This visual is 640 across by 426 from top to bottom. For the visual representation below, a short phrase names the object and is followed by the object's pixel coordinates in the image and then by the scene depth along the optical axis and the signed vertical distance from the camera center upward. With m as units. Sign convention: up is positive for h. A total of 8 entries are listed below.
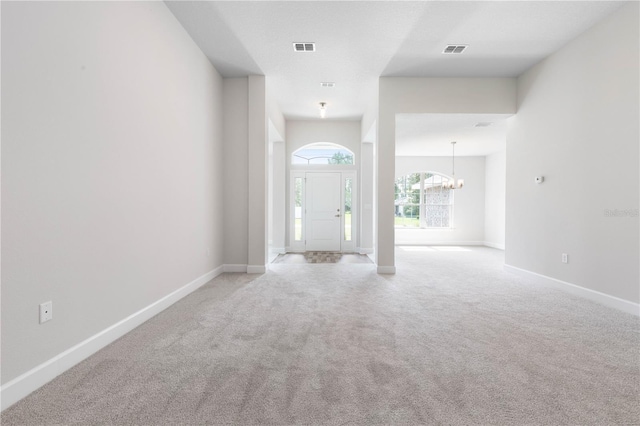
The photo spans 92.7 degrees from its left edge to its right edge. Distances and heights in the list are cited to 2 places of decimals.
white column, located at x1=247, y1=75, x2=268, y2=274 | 4.82 +0.62
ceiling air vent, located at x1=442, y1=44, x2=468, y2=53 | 3.88 +2.04
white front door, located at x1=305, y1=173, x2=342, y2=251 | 7.51 -0.15
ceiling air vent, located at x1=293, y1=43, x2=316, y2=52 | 3.85 +2.04
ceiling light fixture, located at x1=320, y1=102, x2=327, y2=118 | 5.96 +1.94
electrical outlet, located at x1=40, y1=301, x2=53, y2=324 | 1.74 -0.60
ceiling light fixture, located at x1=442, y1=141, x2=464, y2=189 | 8.54 +0.78
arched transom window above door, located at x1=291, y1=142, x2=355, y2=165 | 7.51 +1.26
